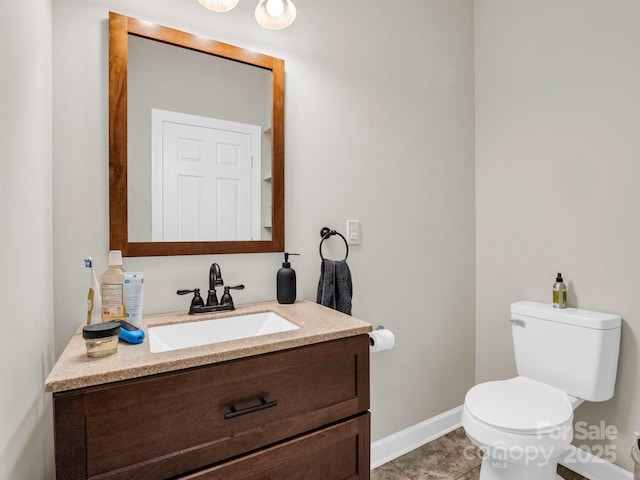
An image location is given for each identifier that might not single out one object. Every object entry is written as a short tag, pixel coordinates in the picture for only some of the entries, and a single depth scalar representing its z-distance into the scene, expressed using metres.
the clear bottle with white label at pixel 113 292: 1.01
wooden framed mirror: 1.19
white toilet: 1.23
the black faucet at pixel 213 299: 1.24
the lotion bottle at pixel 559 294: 1.69
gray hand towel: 1.47
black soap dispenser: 1.39
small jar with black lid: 0.79
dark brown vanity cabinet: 0.73
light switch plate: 1.69
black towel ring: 1.60
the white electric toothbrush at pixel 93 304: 1.01
